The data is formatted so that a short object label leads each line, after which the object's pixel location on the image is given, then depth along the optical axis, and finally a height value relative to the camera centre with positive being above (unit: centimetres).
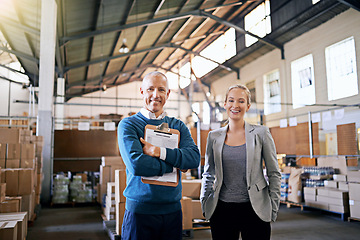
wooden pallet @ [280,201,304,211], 682 -142
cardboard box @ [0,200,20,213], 380 -74
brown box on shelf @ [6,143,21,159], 493 -4
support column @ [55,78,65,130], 1222 +221
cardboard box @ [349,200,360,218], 538 -116
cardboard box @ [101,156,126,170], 722 -35
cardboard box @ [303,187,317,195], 646 -99
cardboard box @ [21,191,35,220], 487 -90
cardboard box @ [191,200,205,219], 484 -102
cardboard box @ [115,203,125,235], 418 -94
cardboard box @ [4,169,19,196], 468 -51
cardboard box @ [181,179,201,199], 490 -70
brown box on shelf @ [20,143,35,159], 507 -5
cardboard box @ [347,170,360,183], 558 -60
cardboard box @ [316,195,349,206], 571 -110
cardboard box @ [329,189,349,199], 574 -95
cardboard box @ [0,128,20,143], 540 +24
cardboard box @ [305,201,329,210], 612 -126
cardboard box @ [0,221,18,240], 279 -78
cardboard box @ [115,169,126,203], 412 -49
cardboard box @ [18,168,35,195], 476 -53
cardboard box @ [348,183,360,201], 538 -85
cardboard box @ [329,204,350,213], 569 -123
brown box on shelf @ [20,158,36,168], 507 -25
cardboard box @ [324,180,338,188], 617 -82
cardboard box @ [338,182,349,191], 581 -81
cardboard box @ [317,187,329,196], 614 -97
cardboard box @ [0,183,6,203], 371 -54
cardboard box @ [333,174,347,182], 603 -67
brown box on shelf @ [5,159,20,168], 494 -24
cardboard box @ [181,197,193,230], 446 -100
